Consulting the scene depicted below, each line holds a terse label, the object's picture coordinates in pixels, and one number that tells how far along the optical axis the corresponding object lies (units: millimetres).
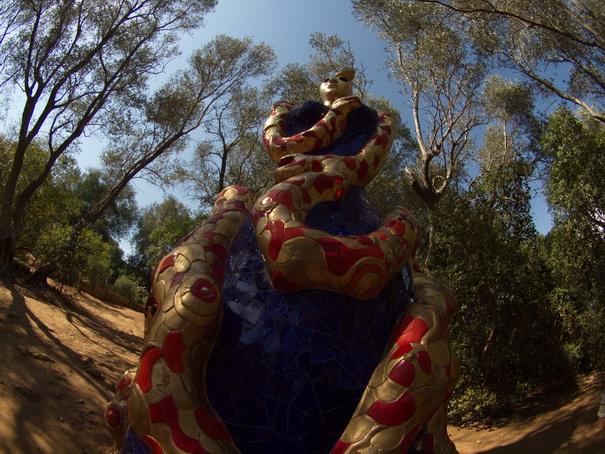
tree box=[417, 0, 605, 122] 9211
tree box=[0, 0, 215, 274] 10211
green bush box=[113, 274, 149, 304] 18562
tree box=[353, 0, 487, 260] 14156
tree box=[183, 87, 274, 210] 17172
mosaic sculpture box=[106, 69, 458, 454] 1930
